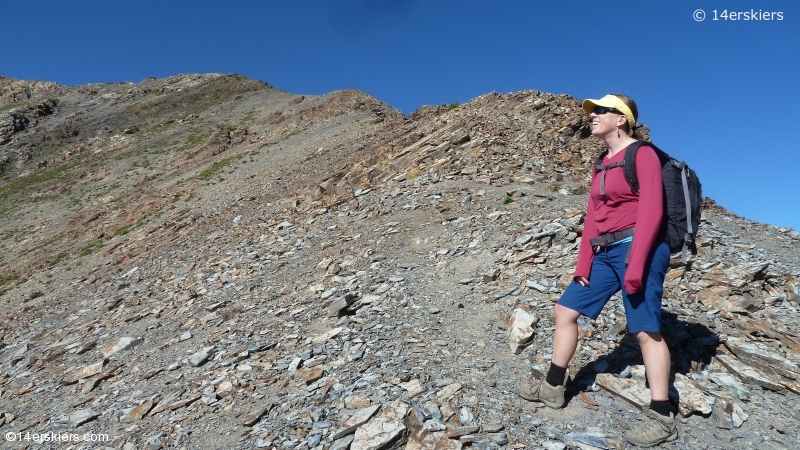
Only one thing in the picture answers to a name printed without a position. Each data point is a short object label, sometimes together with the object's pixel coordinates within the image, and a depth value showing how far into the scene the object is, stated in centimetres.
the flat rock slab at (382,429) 391
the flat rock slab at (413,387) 442
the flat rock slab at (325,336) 613
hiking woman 352
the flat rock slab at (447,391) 430
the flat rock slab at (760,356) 432
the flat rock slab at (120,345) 831
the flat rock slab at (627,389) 400
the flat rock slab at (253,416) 466
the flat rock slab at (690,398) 388
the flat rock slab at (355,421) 414
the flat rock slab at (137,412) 553
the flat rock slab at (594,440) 357
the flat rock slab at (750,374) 421
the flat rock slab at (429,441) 371
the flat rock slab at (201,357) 652
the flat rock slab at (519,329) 515
